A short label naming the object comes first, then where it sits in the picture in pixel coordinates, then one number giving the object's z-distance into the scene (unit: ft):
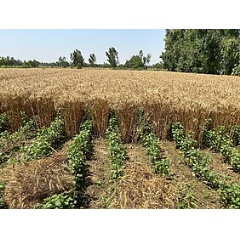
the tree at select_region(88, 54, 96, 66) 291.38
